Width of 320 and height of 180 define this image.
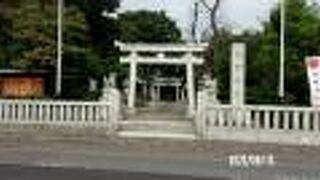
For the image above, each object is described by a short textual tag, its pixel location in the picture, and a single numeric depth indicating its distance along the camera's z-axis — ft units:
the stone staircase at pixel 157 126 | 46.22
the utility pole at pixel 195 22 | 81.62
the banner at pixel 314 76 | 41.81
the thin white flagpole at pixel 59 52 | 61.97
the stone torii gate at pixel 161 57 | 65.01
